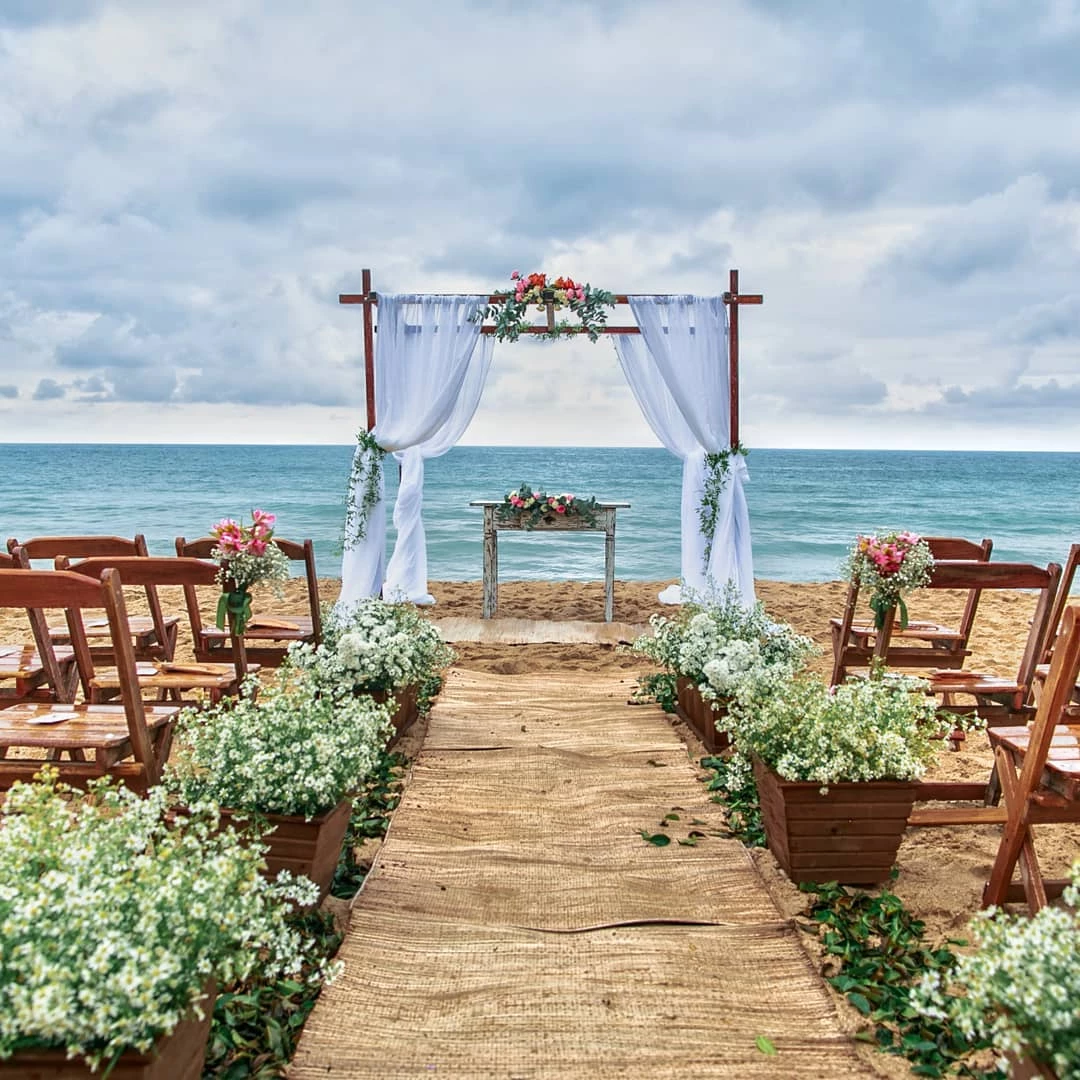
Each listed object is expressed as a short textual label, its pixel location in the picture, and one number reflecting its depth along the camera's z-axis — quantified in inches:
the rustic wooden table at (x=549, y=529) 287.9
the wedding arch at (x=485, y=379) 271.3
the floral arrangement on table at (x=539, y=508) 287.3
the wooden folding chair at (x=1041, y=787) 84.6
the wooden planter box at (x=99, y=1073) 50.5
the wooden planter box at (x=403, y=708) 150.7
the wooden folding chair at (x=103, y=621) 144.9
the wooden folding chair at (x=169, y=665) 118.3
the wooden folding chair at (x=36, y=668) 129.2
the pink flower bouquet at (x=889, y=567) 130.6
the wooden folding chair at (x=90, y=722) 89.9
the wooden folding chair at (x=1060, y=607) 132.7
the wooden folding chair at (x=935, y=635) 150.0
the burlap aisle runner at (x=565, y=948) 72.7
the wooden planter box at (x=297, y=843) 91.2
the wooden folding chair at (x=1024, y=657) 127.4
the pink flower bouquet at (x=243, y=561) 131.6
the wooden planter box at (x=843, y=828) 101.7
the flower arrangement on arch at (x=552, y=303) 260.7
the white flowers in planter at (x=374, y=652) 143.3
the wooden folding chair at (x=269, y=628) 161.8
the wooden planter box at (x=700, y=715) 151.8
